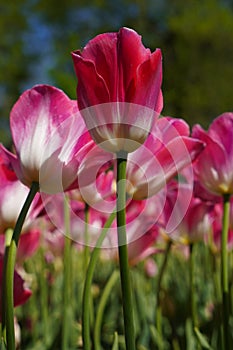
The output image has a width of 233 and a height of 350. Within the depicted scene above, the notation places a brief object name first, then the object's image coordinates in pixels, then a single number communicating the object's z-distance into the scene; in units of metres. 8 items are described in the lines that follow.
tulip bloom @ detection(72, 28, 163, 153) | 0.56
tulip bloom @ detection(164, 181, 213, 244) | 0.87
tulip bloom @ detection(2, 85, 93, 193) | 0.60
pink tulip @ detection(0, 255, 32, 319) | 0.70
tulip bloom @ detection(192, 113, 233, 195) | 0.75
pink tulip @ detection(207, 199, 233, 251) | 0.95
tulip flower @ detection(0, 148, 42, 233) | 0.69
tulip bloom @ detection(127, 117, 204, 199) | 0.66
